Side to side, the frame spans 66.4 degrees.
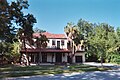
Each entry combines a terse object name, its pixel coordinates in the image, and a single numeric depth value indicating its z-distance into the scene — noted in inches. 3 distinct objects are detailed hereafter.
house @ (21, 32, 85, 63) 836.2
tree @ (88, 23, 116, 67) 551.5
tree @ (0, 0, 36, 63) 458.0
